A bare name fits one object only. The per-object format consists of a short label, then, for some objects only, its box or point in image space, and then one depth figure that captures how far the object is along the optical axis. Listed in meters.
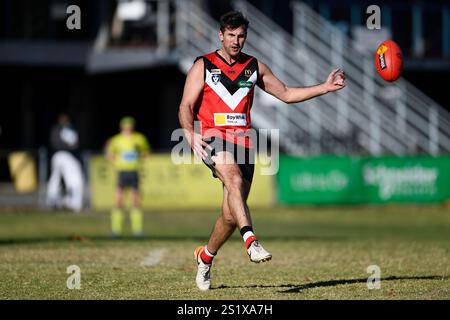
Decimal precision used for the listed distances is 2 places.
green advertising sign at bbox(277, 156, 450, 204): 51.72
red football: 19.11
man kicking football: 17.50
